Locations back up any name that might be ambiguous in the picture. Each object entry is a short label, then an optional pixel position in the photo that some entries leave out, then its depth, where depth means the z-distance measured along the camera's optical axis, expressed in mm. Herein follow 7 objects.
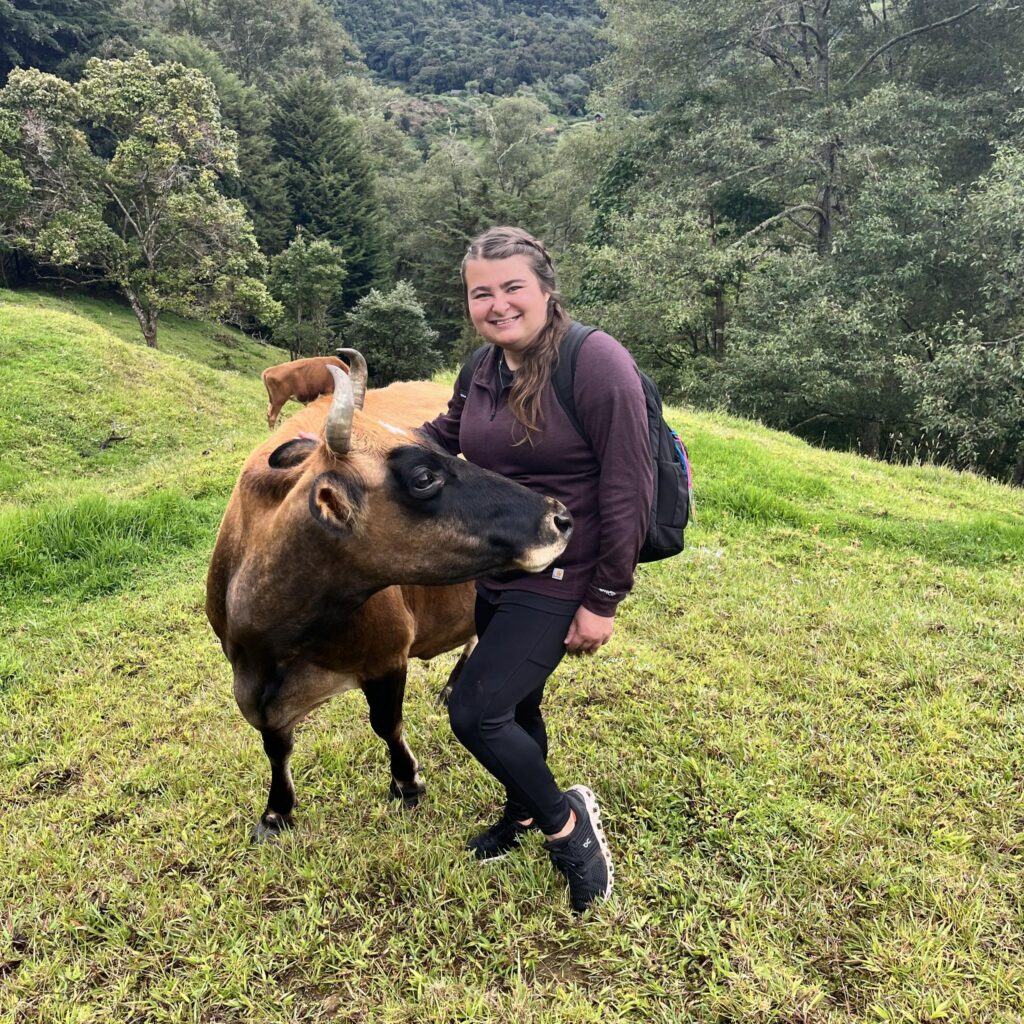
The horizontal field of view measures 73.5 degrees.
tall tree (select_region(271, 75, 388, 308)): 41469
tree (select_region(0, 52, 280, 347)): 24766
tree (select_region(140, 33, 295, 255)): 39688
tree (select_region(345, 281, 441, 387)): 32875
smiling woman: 2168
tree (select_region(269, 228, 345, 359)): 33281
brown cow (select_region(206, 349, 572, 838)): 2279
